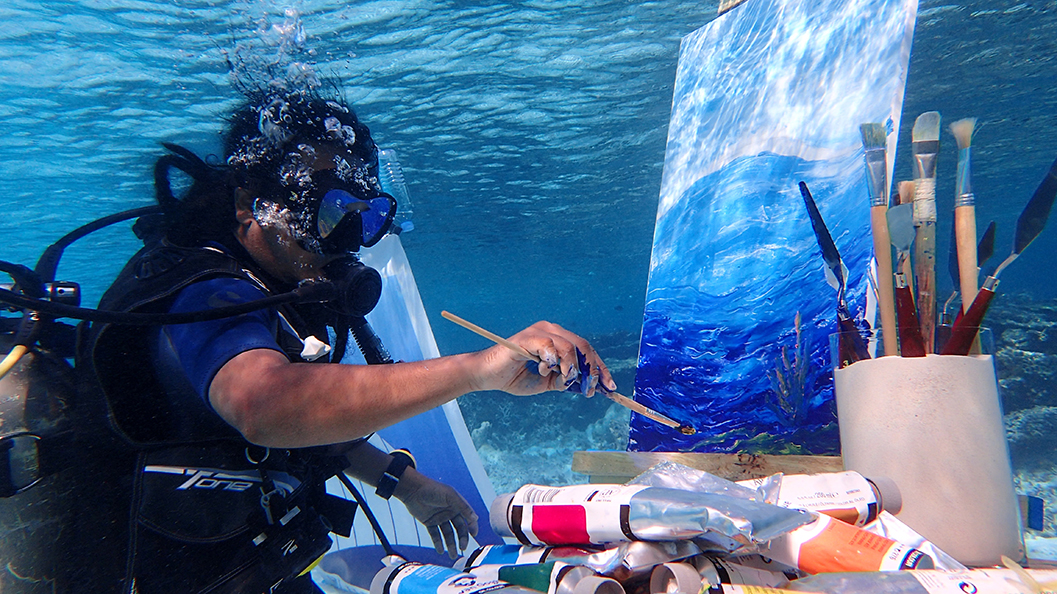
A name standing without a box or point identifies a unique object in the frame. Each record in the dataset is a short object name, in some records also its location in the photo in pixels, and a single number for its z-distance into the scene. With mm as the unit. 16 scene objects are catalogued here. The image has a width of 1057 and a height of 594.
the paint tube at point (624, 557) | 485
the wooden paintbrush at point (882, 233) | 639
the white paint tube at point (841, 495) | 570
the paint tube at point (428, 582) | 510
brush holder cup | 563
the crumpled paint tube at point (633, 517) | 474
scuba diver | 584
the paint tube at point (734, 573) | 476
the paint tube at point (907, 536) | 492
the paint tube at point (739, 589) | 433
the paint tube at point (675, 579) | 457
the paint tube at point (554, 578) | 449
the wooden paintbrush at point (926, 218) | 618
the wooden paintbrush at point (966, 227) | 618
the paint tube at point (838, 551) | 492
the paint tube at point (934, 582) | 434
